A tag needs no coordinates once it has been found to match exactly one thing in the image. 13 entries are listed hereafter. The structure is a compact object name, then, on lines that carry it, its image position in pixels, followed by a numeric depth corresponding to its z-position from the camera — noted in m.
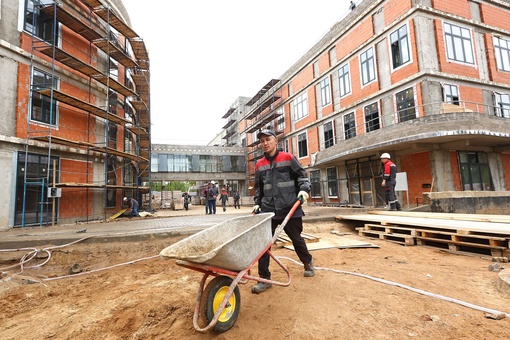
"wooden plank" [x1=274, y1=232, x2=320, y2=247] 5.96
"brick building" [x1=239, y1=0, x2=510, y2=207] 12.52
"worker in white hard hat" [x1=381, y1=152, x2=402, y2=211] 8.21
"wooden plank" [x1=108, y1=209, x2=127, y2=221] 14.29
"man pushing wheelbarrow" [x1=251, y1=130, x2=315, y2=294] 3.64
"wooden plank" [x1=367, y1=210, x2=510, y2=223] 5.76
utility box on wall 10.73
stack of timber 4.58
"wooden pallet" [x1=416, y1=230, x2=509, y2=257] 4.50
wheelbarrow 2.19
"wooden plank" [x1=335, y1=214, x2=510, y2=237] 4.63
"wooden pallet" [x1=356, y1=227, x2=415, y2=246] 5.87
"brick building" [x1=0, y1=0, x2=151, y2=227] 10.78
